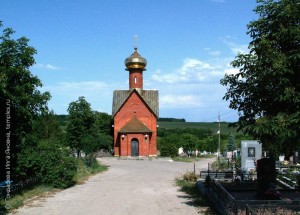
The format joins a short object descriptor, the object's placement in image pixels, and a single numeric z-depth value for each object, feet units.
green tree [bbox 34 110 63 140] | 121.60
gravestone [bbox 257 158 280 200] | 38.81
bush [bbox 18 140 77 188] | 53.93
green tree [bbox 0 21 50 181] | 46.55
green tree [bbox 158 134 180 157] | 163.22
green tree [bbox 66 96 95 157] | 118.42
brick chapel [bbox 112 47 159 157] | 160.35
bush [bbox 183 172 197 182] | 69.72
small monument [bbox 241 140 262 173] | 75.20
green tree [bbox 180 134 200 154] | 179.52
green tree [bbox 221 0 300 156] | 32.04
